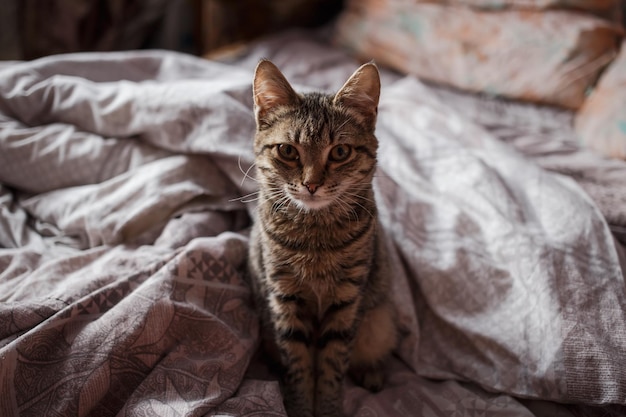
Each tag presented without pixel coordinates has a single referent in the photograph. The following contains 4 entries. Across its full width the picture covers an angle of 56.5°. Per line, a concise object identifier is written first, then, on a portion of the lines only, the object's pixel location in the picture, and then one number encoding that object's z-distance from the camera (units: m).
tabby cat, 0.43
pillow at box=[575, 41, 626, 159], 0.60
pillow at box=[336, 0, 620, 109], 0.68
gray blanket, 0.42
